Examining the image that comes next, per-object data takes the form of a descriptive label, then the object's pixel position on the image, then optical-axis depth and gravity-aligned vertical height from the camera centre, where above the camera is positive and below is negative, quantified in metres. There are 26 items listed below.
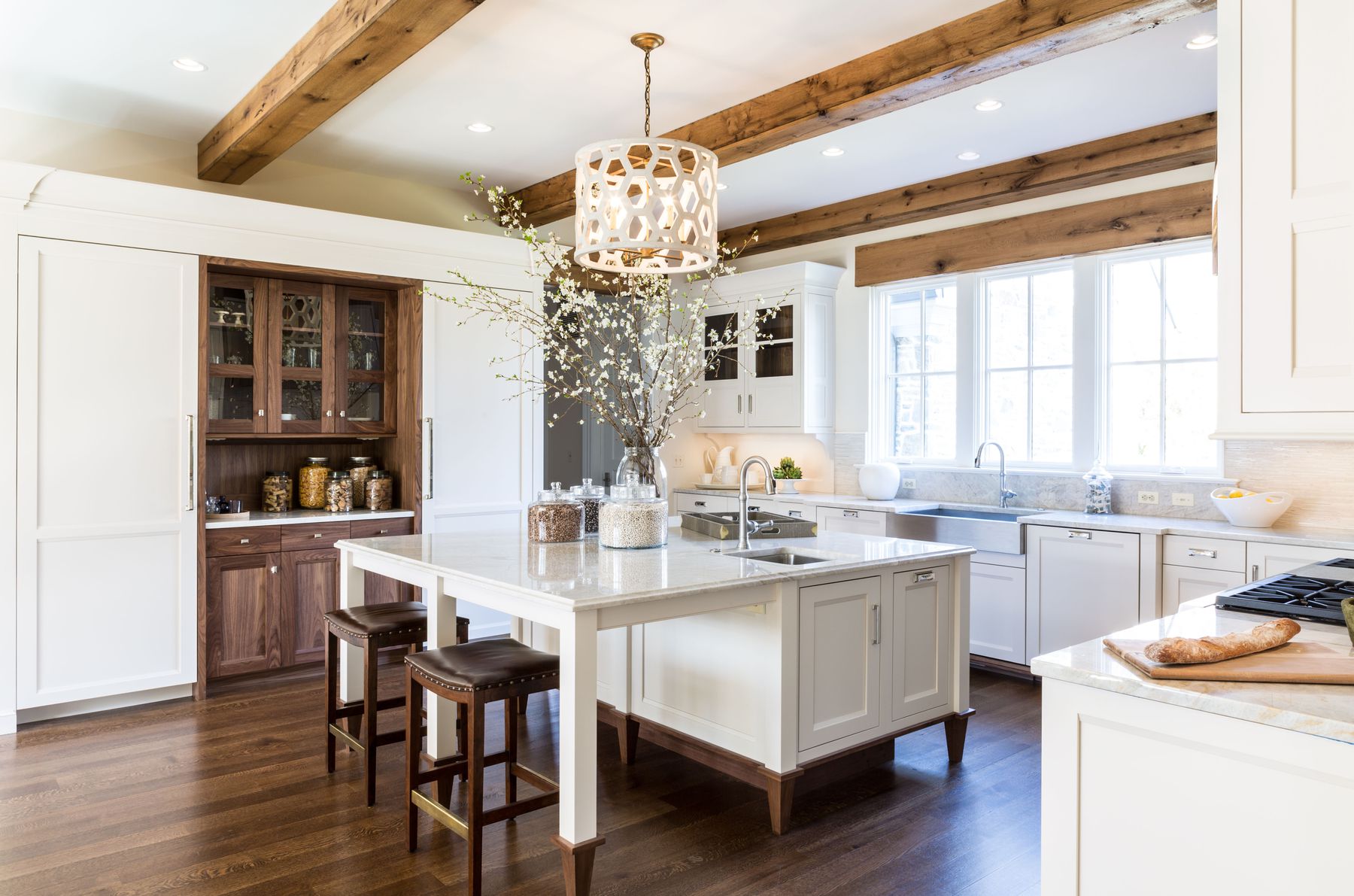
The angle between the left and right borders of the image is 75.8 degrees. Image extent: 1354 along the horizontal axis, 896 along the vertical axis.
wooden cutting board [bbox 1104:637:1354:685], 1.50 -0.39
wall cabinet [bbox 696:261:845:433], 6.08 +0.68
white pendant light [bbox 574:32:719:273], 2.84 +0.82
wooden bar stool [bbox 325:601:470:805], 3.11 -0.73
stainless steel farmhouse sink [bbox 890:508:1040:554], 4.70 -0.45
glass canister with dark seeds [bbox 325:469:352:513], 5.02 -0.28
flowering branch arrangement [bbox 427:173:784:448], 3.31 +0.35
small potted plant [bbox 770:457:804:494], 6.30 -0.21
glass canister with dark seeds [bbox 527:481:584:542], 3.41 -0.28
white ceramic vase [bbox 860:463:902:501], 5.68 -0.21
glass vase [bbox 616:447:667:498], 3.30 -0.08
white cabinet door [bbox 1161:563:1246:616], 3.92 -0.62
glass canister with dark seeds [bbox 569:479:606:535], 3.61 -0.23
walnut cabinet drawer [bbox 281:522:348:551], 4.71 -0.50
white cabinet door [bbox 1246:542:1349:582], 3.68 -0.47
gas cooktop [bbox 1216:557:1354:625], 2.00 -0.37
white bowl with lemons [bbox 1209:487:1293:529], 4.03 -0.27
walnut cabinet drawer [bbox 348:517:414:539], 4.96 -0.47
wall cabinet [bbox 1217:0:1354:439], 1.62 +0.44
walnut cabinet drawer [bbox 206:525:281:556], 4.49 -0.50
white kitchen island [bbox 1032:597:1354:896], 1.36 -0.57
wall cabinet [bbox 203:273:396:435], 4.64 +0.50
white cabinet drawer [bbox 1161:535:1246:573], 3.88 -0.48
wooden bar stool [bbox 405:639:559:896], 2.42 -0.72
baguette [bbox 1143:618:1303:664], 1.58 -0.37
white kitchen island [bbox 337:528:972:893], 2.43 -0.69
